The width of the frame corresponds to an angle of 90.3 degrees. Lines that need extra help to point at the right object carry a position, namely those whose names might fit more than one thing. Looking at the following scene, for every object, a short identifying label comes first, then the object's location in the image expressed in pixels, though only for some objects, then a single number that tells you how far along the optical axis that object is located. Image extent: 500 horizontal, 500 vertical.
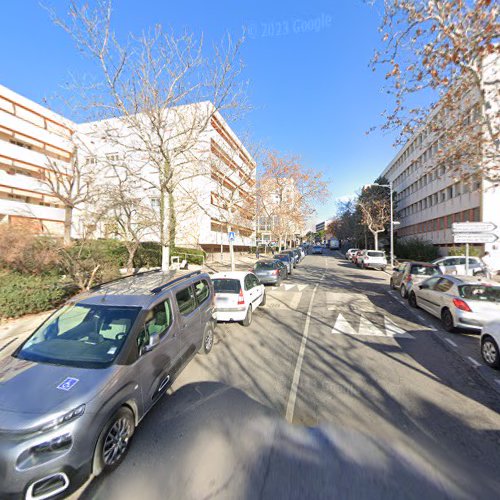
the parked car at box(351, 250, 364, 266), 24.92
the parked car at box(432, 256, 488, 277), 13.01
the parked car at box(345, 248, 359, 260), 31.38
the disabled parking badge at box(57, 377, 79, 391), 2.31
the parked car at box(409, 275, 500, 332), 5.70
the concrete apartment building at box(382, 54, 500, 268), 18.94
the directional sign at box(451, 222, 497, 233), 9.41
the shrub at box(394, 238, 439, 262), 25.06
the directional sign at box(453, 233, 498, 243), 9.30
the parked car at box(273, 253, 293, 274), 17.62
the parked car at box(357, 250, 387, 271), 20.39
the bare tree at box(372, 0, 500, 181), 6.05
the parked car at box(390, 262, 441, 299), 9.52
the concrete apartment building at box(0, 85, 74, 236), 22.19
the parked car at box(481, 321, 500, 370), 4.32
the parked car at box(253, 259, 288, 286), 13.02
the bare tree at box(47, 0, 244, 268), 8.70
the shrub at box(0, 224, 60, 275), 8.04
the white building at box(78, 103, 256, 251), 9.58
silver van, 2.00
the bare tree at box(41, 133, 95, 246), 11.95
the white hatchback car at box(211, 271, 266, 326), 6.45
